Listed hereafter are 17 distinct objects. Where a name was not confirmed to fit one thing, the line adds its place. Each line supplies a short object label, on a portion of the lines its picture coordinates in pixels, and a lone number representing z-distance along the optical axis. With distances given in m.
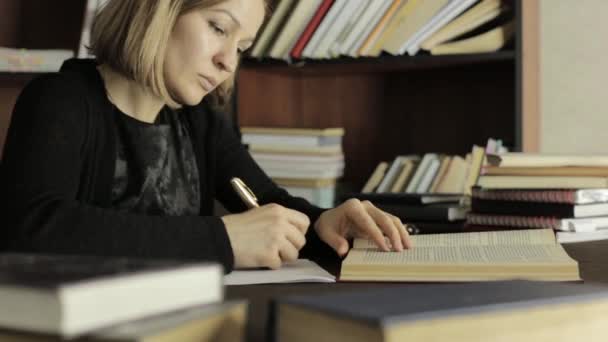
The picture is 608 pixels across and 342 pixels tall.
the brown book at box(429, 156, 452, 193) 2.43
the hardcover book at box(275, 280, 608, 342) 0.89
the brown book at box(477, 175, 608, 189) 1.80
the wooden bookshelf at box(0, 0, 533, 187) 2.52
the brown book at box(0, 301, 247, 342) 0.83
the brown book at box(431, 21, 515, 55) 2.34
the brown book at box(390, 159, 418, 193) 2.48
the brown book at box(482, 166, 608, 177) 1.81
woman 1.50
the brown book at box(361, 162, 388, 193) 2.53
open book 1.40
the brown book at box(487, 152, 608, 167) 1.82
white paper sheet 1.43
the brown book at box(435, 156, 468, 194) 2.40
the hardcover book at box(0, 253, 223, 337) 0.83
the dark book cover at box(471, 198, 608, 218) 1.77
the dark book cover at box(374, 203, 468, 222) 1.99
